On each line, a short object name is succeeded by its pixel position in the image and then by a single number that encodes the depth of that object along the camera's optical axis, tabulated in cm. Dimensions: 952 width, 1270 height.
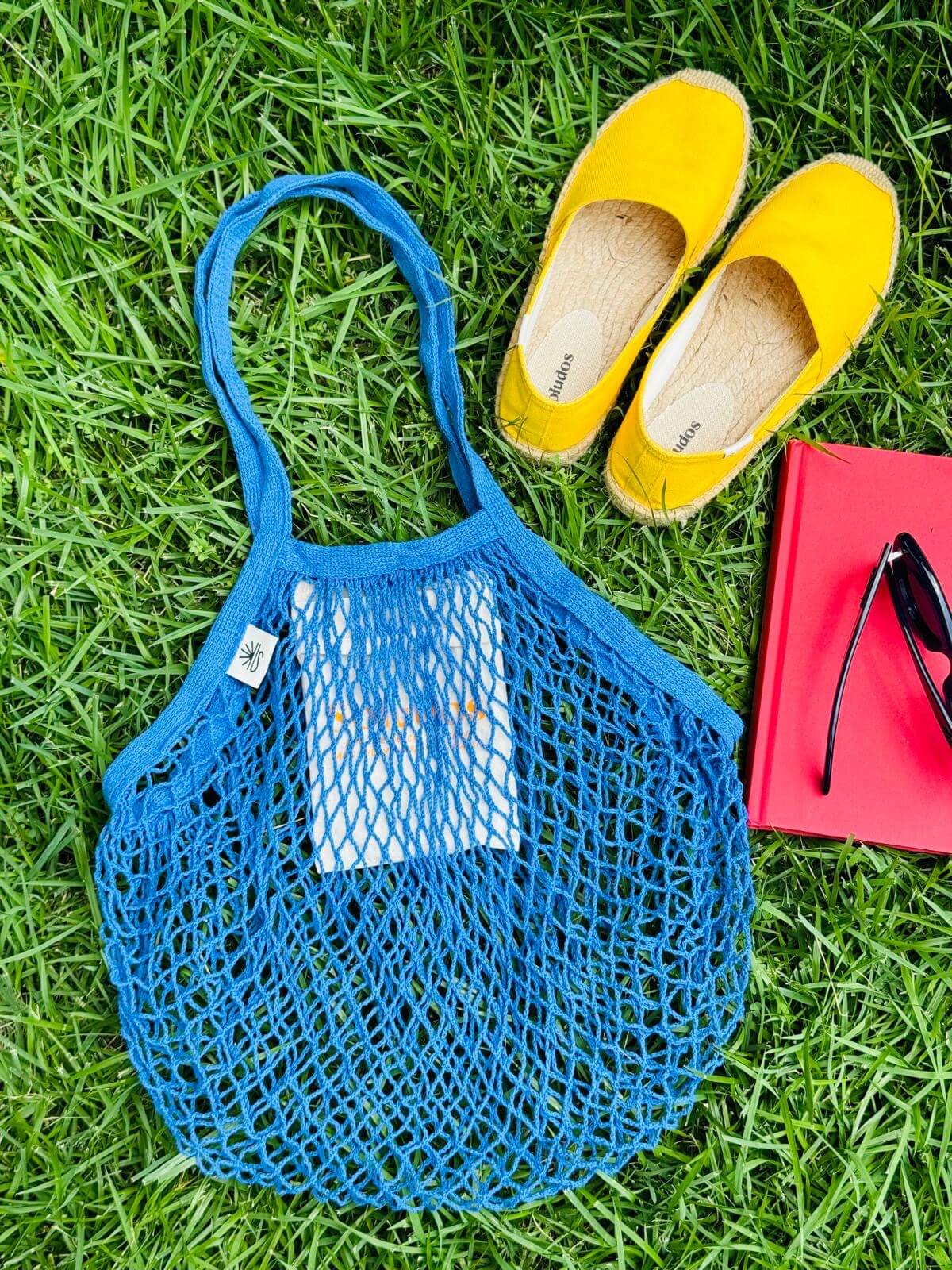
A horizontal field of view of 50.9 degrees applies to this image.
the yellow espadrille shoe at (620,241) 98
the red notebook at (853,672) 98
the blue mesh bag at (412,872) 91
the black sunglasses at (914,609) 94
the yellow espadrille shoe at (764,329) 98
